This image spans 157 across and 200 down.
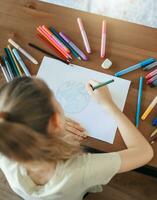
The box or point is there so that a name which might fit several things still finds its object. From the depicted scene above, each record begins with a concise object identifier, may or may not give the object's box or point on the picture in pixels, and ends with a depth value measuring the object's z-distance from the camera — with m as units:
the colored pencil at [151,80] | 0.93
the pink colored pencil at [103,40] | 0.97
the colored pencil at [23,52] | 0.98
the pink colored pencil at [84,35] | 0.98
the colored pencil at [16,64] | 0.96
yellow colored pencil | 0.88
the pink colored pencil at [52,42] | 0.98
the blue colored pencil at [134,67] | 0.95
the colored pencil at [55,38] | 0.98
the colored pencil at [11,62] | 0.97
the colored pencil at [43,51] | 0.98
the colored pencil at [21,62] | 0.96
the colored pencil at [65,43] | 0.98
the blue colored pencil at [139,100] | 0.88
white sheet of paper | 0.88
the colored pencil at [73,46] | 0.97
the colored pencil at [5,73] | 0.96
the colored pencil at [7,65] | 0.96
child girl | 0.63
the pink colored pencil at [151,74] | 0.93
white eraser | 0.96
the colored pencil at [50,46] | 0.99
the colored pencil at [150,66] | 0.95
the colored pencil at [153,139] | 0.86
